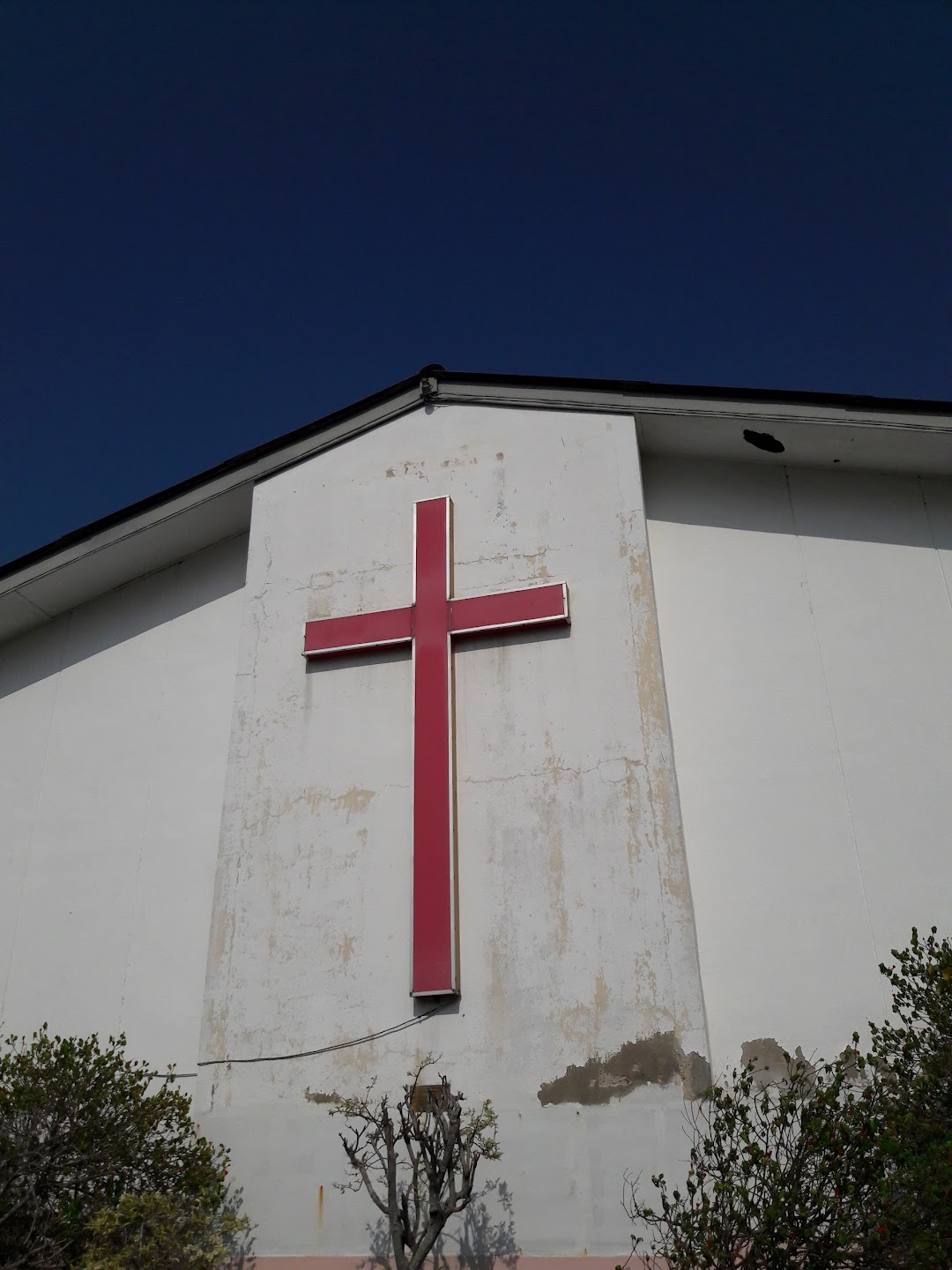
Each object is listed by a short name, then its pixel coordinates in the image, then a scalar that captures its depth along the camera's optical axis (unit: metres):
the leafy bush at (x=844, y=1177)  4.65
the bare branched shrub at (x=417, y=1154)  5.69
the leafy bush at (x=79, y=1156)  6.04
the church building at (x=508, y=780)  6.62
